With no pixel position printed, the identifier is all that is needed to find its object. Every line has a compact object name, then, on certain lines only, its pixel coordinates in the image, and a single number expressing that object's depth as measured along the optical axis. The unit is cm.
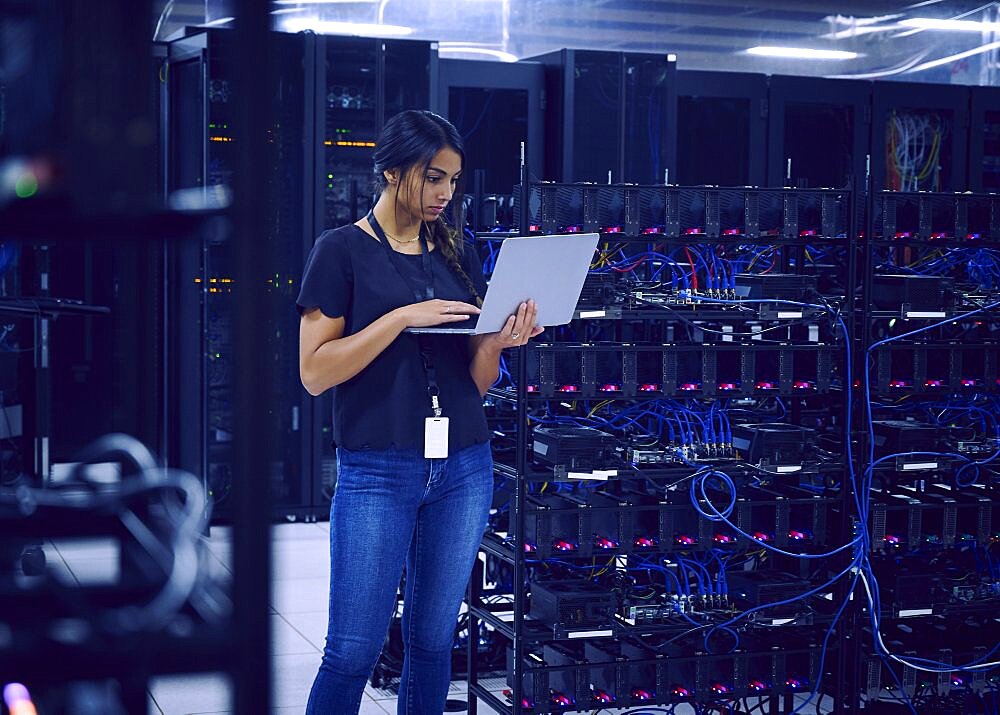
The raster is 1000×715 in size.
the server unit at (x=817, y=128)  711
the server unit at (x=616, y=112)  636
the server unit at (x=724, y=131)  697
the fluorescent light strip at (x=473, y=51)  803
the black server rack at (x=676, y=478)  334
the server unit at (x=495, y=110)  650
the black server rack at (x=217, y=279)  595
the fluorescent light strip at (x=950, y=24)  926
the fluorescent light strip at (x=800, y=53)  904
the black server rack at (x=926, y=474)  359
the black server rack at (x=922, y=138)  730
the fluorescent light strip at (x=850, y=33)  916
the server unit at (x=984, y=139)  735
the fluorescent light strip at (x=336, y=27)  777
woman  242
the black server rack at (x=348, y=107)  614
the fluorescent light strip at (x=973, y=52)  938
